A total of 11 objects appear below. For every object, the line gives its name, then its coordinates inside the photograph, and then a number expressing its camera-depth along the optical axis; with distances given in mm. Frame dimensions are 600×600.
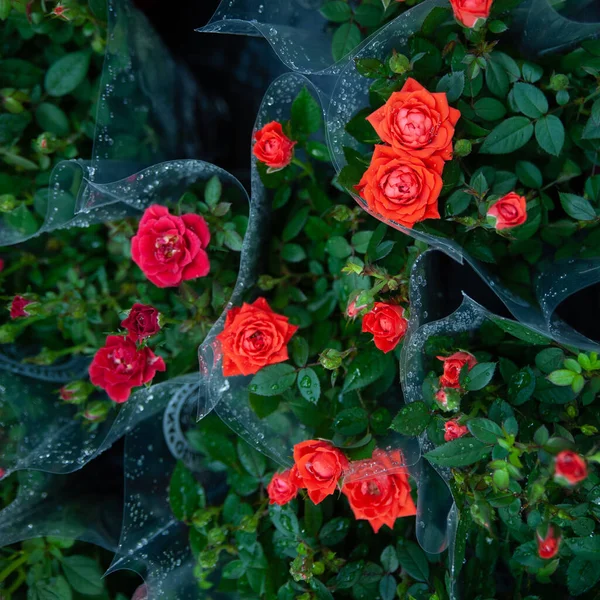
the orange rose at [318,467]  512
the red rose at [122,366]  549
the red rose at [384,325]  514
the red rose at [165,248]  542
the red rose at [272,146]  532
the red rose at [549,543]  464
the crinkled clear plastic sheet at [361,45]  518
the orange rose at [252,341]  526
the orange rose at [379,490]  539
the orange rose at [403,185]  495
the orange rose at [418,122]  492
